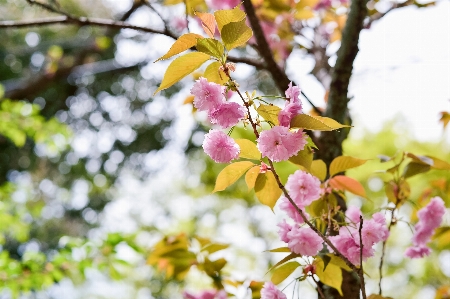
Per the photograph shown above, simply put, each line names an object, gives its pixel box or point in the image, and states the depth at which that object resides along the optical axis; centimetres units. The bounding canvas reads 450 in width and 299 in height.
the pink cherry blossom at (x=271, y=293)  114
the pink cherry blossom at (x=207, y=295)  146
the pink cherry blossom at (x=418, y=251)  130
